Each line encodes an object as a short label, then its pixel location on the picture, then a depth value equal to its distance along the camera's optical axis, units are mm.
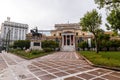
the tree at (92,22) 17458
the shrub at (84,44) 30744
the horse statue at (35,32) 17374
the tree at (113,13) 10174
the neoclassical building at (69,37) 35504
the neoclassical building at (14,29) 50606
